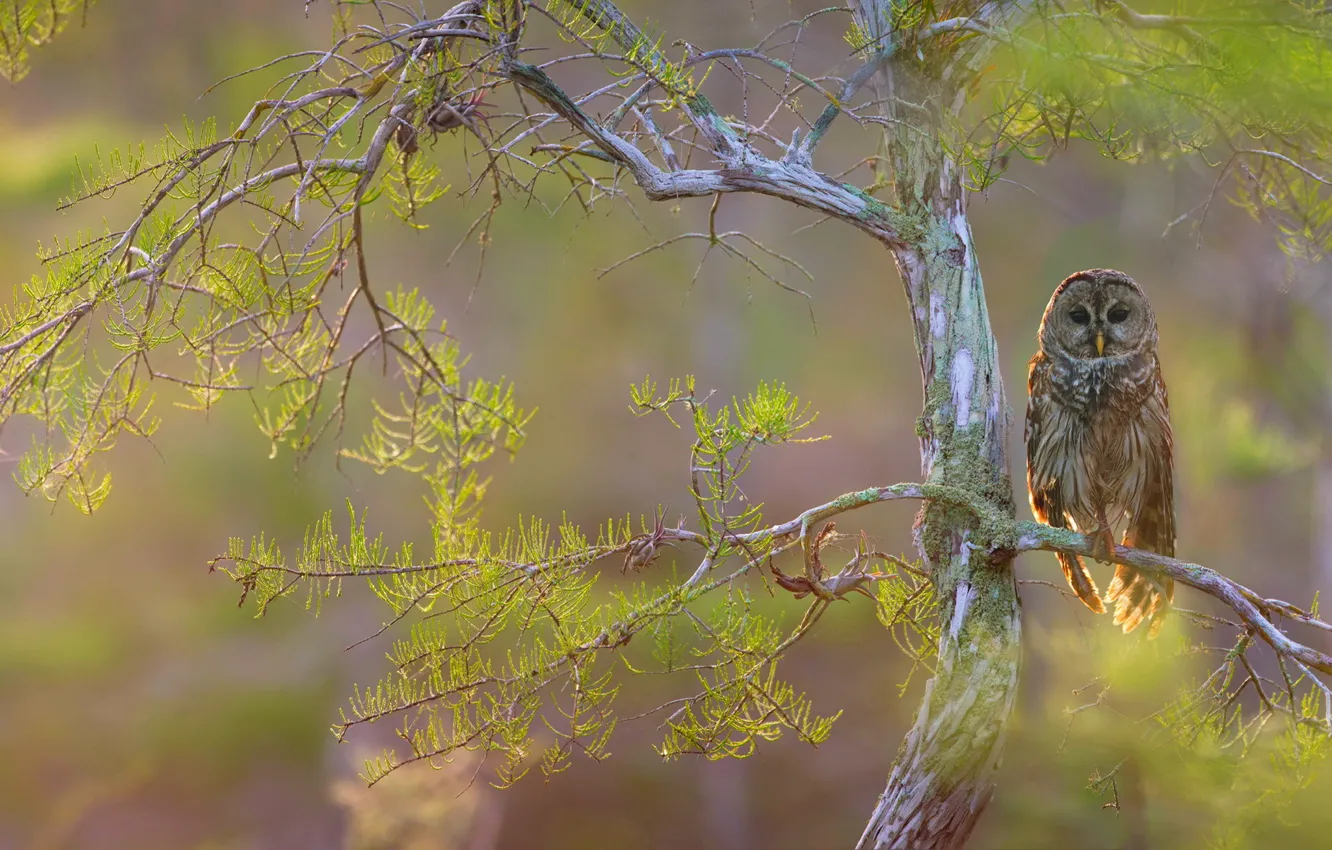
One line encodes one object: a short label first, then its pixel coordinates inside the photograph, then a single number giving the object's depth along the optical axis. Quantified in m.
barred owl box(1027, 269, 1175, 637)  29.45
